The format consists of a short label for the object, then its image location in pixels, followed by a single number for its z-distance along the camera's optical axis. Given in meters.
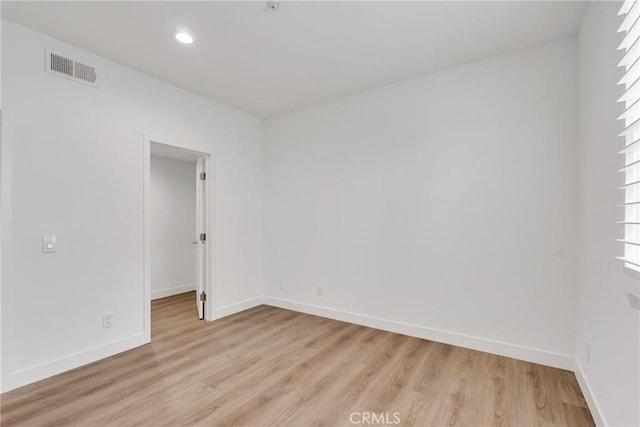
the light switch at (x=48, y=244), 2.46
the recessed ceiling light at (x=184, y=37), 2.48
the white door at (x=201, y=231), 3.87
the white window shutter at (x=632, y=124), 1.29
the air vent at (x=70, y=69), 2.51
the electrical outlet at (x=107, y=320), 2.81
